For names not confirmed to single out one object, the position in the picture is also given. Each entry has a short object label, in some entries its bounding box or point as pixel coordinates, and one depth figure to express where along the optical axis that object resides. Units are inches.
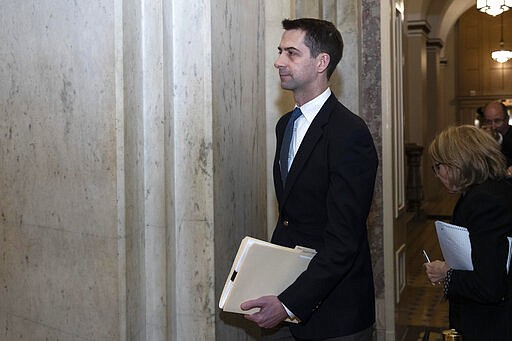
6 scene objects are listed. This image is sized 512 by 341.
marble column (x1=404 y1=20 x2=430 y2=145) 540.1
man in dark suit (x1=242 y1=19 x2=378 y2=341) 87.4
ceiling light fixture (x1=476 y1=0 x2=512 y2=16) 495.8
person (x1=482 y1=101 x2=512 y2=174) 228.7
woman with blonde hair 98.3
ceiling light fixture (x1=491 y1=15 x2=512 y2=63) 860.0
